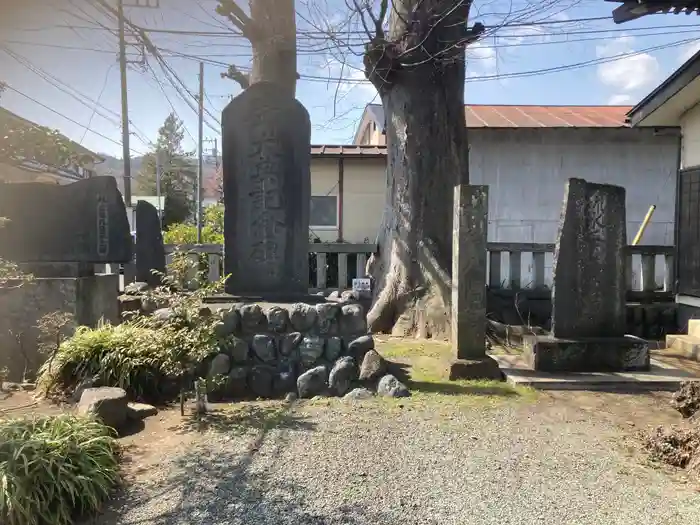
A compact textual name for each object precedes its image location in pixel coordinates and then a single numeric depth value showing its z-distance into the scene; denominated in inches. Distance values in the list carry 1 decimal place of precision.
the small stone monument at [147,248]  400.5
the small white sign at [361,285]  339.9
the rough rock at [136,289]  317.5
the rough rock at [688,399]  179.9
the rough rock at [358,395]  201.4
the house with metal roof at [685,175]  350.9
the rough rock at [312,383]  209.2
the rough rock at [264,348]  221.3
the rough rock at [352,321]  232.4
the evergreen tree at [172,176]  1646.2
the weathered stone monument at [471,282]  227.3
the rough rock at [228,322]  217.3
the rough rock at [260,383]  214.5
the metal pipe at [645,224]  451.8
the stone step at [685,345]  288.1
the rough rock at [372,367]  217.5
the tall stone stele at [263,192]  256.8
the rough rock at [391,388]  203.8
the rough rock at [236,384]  212.4
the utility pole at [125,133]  781.3
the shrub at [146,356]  194.2
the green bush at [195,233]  727.2
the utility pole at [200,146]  907.0
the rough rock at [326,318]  229.0
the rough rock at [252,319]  225.8
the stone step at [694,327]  307.9
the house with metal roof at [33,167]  358.9
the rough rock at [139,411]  181.0
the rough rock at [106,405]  165.9
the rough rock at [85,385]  194.7
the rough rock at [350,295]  287.7
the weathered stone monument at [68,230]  290.0
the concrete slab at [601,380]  223.3
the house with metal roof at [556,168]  493.7
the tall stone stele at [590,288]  242.8
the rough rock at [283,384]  215.5
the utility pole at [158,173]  1442.8
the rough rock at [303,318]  227.3
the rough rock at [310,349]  223.3
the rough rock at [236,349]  217.5
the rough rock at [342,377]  210.4
